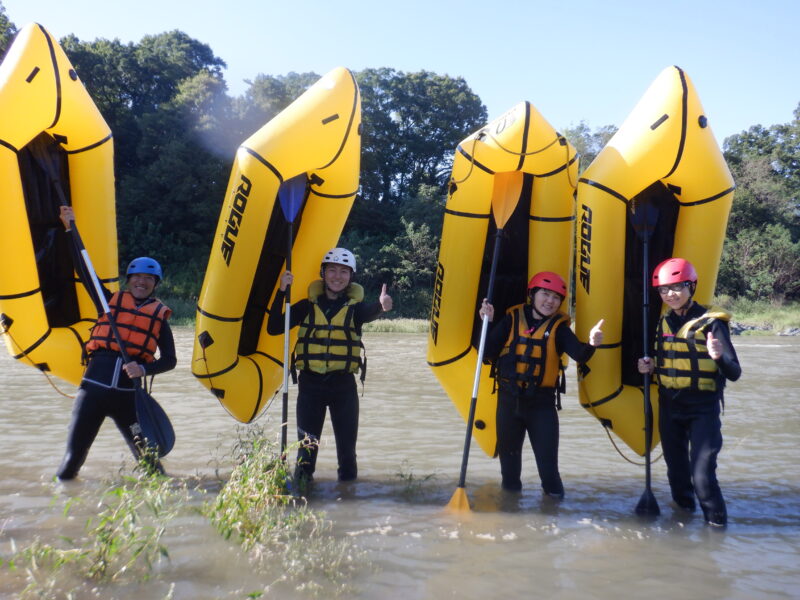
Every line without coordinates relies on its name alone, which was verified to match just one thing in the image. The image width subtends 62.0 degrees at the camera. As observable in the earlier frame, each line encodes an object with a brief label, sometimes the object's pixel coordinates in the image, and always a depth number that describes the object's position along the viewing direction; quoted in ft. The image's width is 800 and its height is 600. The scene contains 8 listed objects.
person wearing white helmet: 12.23
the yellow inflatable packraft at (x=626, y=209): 12.88
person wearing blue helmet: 11.83
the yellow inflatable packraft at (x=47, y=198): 12.84
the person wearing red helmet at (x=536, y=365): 11.63
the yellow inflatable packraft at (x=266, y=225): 13.29
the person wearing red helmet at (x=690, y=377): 10.46
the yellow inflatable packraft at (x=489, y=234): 13.37
